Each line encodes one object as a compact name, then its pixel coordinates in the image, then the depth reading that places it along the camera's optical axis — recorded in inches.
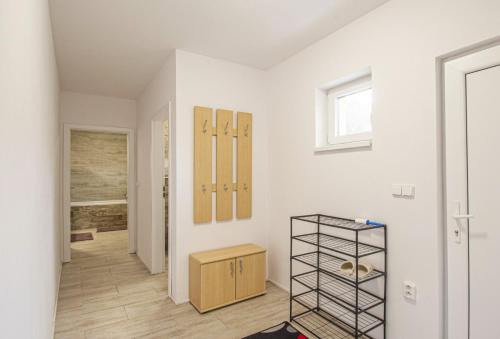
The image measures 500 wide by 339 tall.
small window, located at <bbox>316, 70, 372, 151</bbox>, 95.5
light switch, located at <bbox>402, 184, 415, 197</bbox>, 74.7
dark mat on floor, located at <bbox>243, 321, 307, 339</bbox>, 86.8
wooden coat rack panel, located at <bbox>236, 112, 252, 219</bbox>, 125.5
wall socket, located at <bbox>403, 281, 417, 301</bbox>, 74.3
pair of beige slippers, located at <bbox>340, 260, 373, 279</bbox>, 82.3
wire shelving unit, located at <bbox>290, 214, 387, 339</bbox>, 82.4
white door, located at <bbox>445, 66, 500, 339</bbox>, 62.2
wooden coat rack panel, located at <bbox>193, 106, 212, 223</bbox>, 114.0
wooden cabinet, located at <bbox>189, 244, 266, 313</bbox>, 102.7
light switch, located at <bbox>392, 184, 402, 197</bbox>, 77.7
